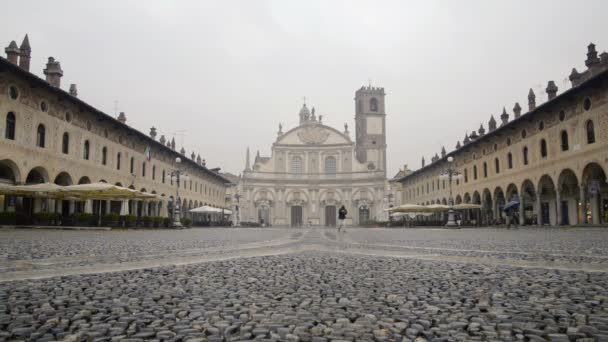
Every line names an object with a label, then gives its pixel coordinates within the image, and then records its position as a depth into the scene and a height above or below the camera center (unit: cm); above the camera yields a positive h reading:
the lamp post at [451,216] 3222 -43
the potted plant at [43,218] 2144 -27
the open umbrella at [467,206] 3792 +29
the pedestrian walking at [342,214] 1845 -17
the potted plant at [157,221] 2733 -58
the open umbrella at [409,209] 3922 +8
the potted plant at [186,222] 3382 -79
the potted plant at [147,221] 2642 -54
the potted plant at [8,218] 2028 -24
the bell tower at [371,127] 7594 +1391
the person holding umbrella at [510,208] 2657 +8
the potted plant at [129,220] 2373 -44
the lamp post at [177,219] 2954 -48
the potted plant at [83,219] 2212 -34
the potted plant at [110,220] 2269 -40
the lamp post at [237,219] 5069 -89
